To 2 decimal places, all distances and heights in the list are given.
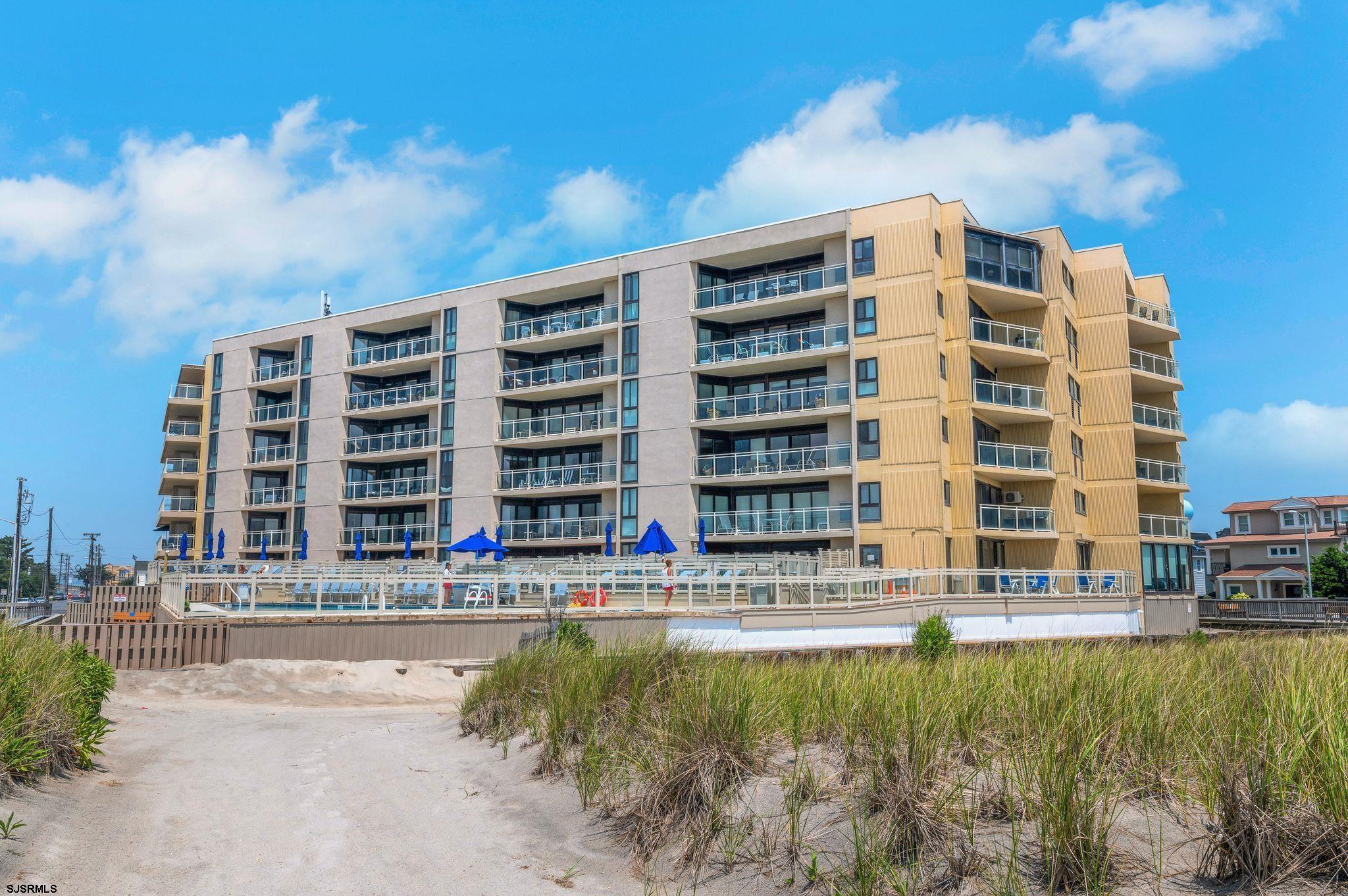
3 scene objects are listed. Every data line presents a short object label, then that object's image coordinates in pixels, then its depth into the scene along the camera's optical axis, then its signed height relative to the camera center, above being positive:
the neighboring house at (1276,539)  65.25 +1.39
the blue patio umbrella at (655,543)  25.97 +0.57
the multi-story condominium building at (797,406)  35.94 +6.65
